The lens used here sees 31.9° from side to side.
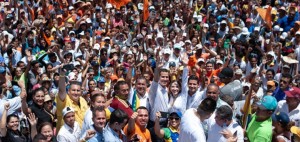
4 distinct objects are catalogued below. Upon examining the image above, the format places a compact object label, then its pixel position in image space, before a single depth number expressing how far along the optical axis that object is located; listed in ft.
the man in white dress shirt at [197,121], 17.37
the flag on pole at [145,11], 43.01
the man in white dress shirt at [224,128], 17.35
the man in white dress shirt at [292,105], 20.44
